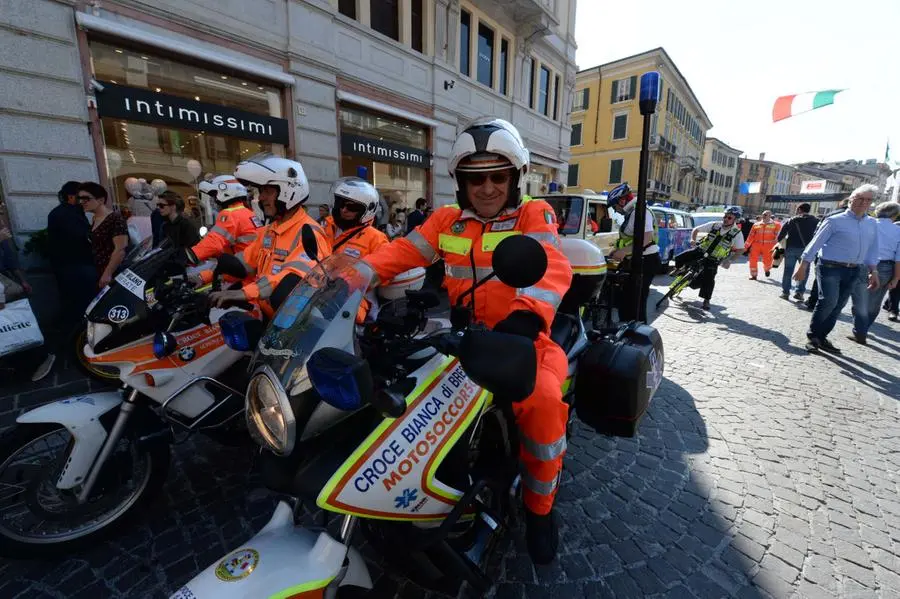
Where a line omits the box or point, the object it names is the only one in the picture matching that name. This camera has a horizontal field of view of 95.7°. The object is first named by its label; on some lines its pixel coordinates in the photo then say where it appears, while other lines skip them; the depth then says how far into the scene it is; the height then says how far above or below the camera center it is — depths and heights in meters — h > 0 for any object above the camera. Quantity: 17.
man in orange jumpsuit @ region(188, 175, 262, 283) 3.82 -0.05
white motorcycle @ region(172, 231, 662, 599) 1.15 -0.71
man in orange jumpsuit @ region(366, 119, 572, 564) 1.86 -0.17
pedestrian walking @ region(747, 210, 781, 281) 11.71 -0.43
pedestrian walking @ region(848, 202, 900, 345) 5.99 -0.56
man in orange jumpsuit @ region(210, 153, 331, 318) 3.09 +0.09
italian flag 13.91 +4.27
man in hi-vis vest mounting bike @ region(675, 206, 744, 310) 7.74 -0.44
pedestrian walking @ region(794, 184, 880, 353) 5.27 -0.43
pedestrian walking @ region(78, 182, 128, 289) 5.02 -0.19
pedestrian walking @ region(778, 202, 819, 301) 8.98 -0.24
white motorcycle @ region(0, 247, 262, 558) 2.13 -1.07
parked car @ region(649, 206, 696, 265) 12.99 -0.22
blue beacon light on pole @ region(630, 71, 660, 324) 3.11 +0.36
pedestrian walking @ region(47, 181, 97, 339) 5.00 -0.40
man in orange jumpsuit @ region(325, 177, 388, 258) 3.50 +0.05
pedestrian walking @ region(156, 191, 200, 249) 5.88 -0.03
